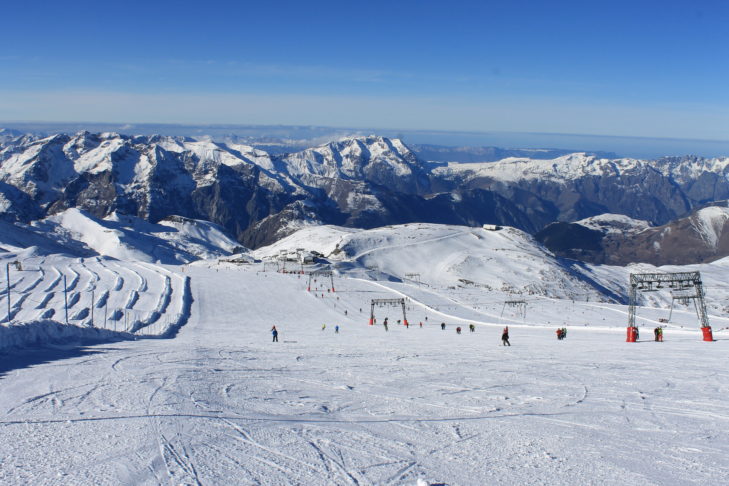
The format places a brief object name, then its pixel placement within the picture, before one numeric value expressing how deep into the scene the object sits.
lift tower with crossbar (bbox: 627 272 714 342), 47.17
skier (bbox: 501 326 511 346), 35.62
